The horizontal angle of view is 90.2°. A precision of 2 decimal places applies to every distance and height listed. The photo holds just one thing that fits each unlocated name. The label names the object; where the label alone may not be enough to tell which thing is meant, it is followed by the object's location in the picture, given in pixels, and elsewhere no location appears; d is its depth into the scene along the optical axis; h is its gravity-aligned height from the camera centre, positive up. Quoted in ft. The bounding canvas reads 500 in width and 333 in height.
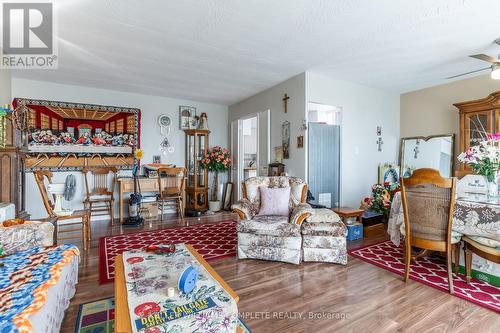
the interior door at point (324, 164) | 13.48 +0.00
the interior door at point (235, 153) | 18.88 +0.84
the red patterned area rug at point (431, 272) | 6.82 -3.63
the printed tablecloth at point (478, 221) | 6.95 -1.67
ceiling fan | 8.72 +3.68
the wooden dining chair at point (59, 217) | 9.55 -2.09
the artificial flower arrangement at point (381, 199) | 12.59 -1.85
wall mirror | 14.39 +0.65
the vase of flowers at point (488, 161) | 7.84 +0.09
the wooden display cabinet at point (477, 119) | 12.16 +2.29
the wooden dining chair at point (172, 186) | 15.53 -1.49
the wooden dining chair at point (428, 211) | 6.93 -1.37
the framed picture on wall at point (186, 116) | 18.17 +3.56
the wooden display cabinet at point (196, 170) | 17.71 -0.43
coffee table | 3.62 -2.31
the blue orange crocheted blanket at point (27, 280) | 3.66 -2.23
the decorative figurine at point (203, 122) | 18.35 +3.10
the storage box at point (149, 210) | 15.66 -2.93
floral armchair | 8.85 -2.55
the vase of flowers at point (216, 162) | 18.06 +0.15
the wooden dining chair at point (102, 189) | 14.26 -1.49
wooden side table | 11.31 -2.23
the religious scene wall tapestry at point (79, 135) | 14.06 +1.77
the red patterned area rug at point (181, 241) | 9.45 -3.49
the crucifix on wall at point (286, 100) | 14.15 +3.65
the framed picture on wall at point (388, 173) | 16.28 -0.60
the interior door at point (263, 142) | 15.60 +1.43
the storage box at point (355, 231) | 11.54 -3.14
